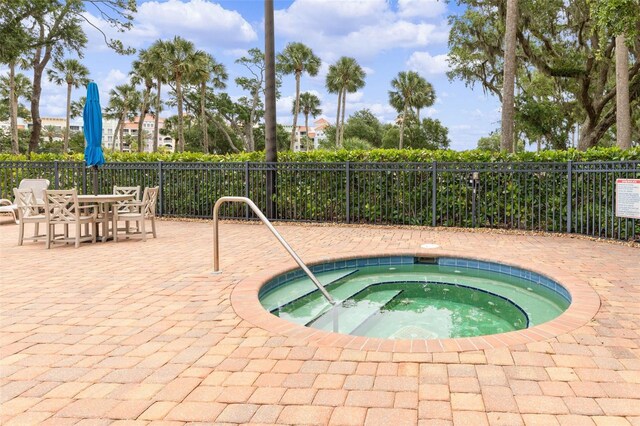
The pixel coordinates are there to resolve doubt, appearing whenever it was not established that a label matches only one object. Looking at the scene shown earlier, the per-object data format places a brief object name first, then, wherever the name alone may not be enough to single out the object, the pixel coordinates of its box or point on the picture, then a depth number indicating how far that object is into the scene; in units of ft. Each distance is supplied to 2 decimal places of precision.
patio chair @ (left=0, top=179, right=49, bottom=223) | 32.96
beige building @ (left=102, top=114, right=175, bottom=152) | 398.75
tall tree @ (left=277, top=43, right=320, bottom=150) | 121.49
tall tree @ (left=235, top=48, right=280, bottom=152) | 125.18
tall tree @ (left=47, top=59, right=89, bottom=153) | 118.83
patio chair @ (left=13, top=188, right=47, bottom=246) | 22.24
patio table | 22.74
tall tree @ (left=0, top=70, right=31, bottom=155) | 112.27
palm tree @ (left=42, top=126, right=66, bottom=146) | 202.63
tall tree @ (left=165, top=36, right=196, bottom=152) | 102.12
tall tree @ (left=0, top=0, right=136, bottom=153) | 49.93
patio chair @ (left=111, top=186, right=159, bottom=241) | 24.13
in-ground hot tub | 12.84
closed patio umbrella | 27.02
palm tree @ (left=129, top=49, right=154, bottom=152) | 108.17
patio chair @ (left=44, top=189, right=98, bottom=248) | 21.52
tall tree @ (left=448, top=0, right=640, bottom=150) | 50.42
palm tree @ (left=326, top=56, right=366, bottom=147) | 133.69
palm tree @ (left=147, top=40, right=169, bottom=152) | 103.21
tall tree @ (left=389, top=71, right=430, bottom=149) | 141.28
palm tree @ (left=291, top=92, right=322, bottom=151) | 162.71
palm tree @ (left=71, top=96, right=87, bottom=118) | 151.53
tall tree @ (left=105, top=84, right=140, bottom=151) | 148.56
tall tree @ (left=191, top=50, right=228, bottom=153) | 105.40
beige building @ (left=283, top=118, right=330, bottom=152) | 344.10
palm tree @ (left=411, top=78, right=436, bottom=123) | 141.69
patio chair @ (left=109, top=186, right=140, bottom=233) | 24.62
